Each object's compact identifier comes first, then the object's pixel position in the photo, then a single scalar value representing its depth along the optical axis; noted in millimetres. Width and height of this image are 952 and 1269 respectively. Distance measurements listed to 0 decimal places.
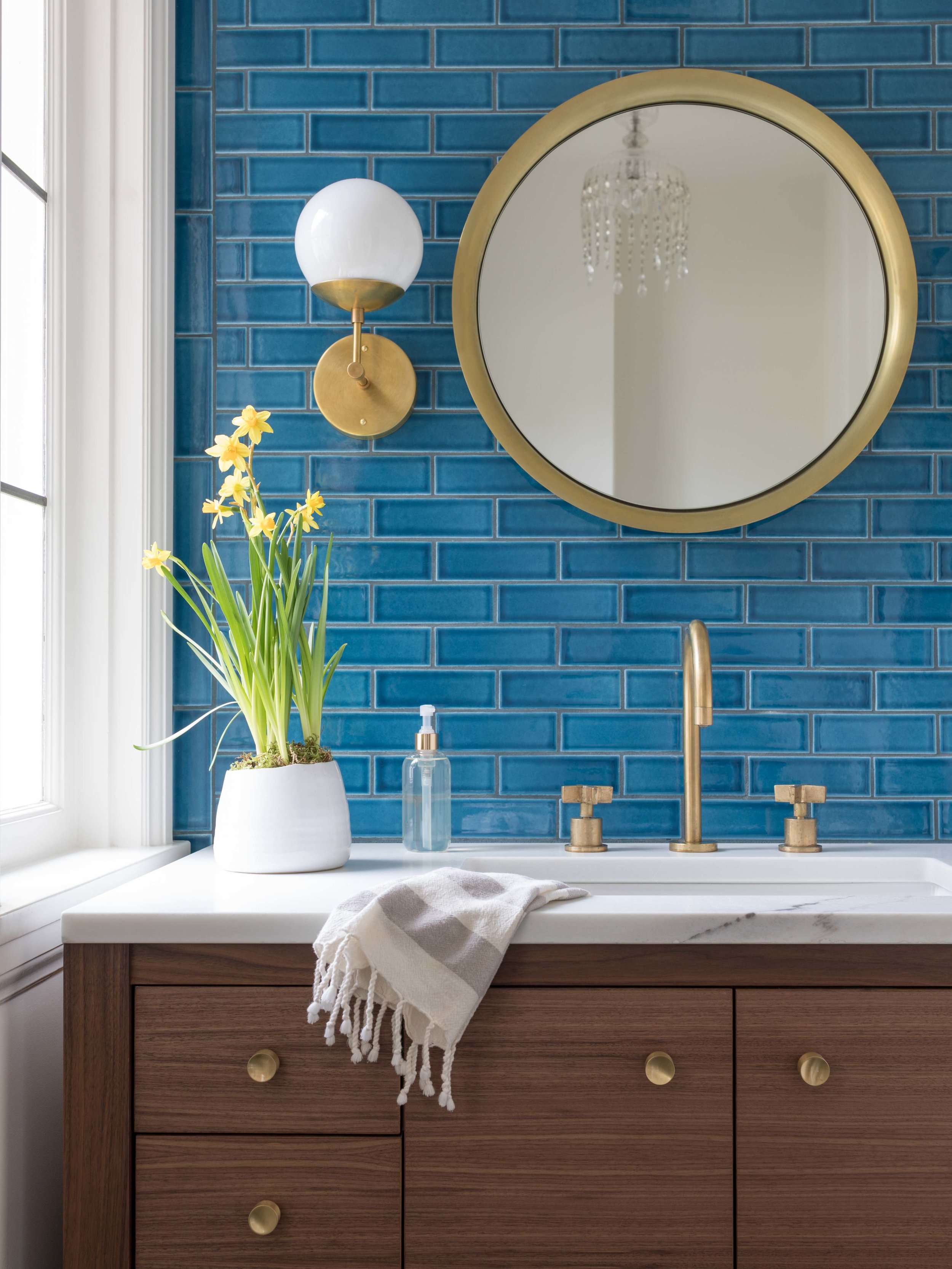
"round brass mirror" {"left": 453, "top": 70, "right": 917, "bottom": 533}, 1548
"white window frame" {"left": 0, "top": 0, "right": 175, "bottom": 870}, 1510
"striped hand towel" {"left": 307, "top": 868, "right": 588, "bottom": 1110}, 982
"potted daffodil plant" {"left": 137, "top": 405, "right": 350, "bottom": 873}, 1290
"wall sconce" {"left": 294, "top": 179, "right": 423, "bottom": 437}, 1439
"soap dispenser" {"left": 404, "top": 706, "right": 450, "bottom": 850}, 1460
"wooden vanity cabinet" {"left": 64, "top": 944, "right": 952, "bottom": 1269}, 1031
